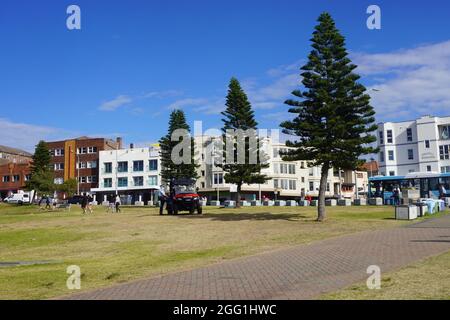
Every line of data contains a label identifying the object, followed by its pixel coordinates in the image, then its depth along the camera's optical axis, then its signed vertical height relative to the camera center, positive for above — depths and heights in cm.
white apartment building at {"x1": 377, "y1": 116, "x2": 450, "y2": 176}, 7700 +760
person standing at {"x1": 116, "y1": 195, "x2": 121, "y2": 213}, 4652 -61
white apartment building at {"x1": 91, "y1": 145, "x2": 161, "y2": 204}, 9425 +501
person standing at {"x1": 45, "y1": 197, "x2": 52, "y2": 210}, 5719 -41
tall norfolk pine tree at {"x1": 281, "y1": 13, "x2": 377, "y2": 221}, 2864 +483
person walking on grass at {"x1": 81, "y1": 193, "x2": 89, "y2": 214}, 4246 -20
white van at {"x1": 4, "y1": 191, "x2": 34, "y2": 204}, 8581 +68
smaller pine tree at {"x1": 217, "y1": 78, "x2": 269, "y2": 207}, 5397 +580
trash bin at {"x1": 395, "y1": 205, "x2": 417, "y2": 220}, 2770 -112
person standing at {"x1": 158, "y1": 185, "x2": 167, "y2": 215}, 3866 -15
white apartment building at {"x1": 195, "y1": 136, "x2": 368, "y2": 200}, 8725 +294
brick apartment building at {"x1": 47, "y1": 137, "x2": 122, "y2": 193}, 10112 +834
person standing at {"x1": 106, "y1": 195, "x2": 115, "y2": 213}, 4764 -103
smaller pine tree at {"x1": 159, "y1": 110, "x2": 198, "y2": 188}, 6281 +511
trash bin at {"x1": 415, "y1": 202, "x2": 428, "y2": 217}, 2994 -98
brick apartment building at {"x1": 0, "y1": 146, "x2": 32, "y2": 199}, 10914 +558
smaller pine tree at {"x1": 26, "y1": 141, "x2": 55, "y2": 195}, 6819 +418
